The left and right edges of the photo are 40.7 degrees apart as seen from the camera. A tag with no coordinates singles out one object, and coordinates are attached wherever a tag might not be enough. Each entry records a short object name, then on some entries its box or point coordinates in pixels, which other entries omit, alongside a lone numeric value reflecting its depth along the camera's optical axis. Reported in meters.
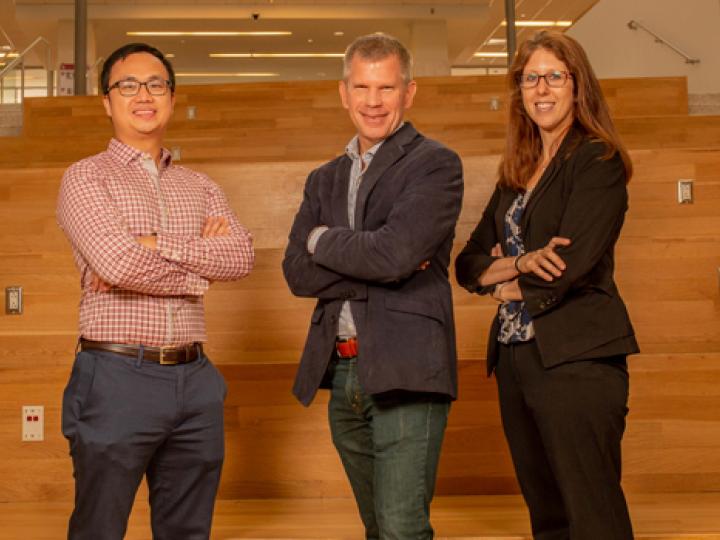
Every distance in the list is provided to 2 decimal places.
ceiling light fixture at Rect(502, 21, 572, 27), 12.80
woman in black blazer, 1.83
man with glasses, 1.79
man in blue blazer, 1.76
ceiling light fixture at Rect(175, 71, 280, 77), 15.45
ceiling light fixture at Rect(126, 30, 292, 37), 12.91
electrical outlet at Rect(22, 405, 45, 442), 3.02
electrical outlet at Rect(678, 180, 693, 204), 3.36
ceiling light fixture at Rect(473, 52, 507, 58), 14.82
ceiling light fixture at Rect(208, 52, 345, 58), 14.68
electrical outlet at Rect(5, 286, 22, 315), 3.29
